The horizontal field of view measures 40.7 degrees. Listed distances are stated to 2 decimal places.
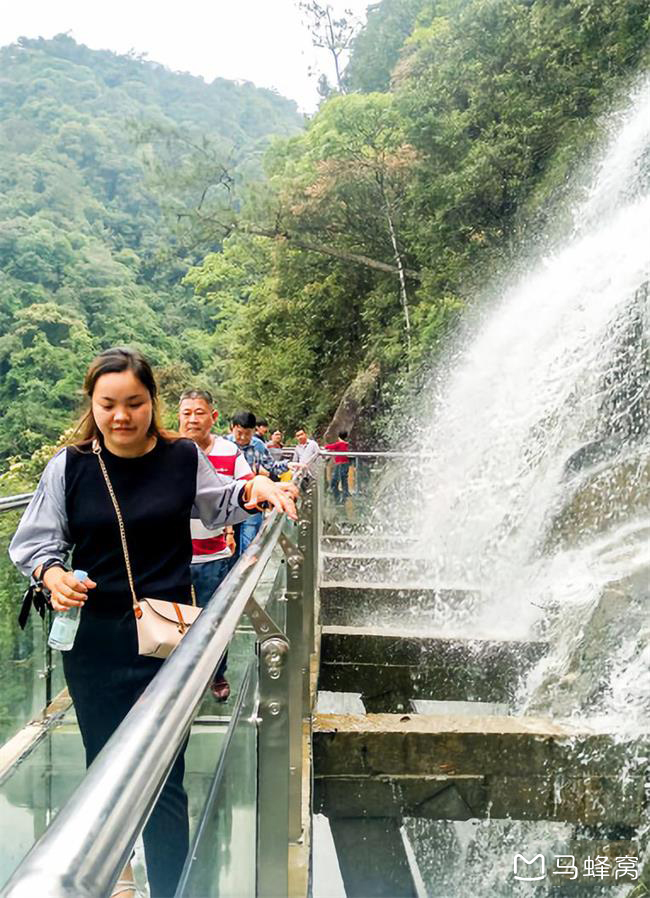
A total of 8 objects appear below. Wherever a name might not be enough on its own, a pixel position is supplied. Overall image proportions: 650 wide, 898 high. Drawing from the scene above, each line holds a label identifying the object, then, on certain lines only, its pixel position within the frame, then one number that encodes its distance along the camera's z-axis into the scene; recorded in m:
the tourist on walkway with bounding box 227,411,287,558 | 6.76
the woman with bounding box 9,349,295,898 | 2.44
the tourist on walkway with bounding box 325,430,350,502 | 12.07
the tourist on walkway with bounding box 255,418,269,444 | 12.03
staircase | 5.07
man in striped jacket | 4.30
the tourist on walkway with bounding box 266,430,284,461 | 15.14
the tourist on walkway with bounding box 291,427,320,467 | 12.80
